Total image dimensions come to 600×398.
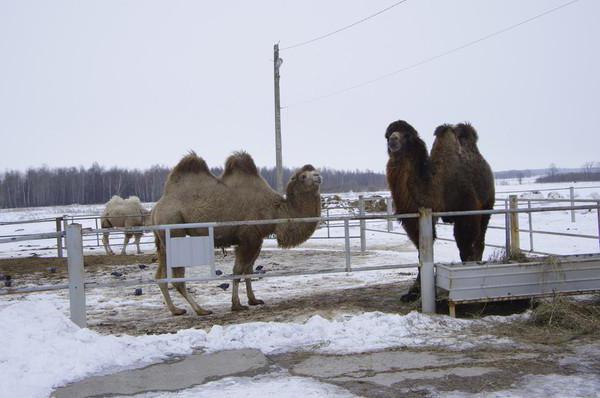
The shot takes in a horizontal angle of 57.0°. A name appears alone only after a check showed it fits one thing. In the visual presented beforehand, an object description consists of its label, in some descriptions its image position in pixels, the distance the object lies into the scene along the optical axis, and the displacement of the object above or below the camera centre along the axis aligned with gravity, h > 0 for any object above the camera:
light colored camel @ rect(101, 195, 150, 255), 19.87 -0.25
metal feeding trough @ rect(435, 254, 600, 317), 6.45 -1.05
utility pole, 19.72 +2.75
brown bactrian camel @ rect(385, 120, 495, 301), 7.35 +0.21
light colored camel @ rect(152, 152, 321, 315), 8.11 -0.07
